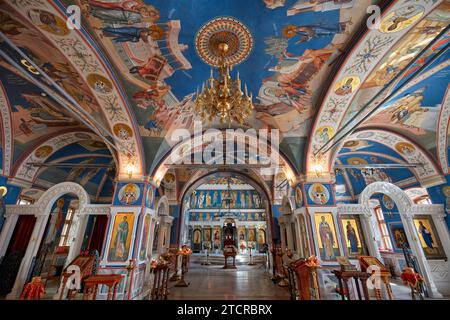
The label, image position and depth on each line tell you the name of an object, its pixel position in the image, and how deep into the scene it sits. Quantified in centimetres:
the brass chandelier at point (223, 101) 436
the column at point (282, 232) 1069
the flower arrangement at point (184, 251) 1020
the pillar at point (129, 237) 657
